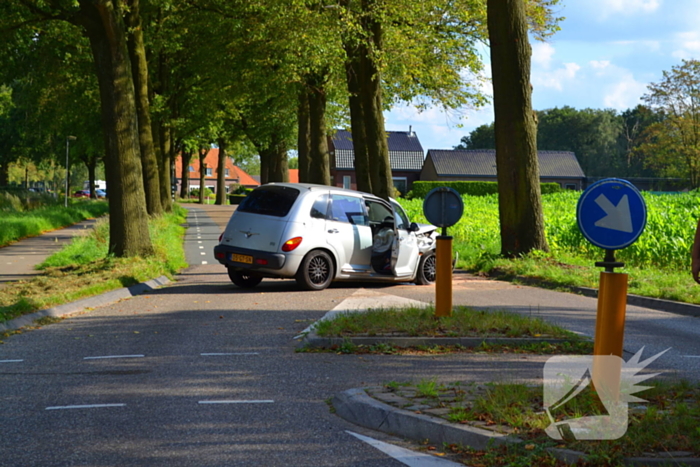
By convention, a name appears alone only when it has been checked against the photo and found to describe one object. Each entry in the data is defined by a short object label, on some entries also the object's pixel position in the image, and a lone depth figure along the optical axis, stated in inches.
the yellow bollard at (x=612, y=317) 419.5
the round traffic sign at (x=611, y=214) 418.9
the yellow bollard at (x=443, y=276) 741.3
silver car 1071.0
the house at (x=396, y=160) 7106.3
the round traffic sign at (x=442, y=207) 757.9
